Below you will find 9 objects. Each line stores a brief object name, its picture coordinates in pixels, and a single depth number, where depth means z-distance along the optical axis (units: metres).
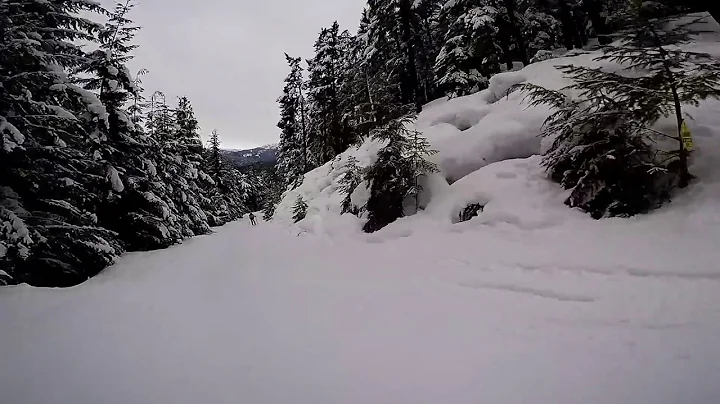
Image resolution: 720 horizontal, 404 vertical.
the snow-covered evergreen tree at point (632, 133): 5.81
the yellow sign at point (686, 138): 6.00
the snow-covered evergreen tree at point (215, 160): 44.14
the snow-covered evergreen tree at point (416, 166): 9.29
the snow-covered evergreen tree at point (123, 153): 12.52
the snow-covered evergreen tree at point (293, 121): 36.57
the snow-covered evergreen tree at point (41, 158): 7.96
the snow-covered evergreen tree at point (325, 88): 27.61
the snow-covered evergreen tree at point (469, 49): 16.84
